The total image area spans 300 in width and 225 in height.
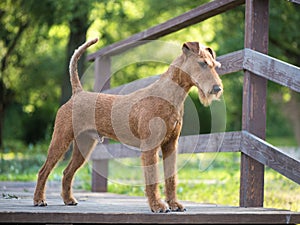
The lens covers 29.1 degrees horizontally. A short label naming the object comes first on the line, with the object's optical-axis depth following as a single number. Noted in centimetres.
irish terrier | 381
